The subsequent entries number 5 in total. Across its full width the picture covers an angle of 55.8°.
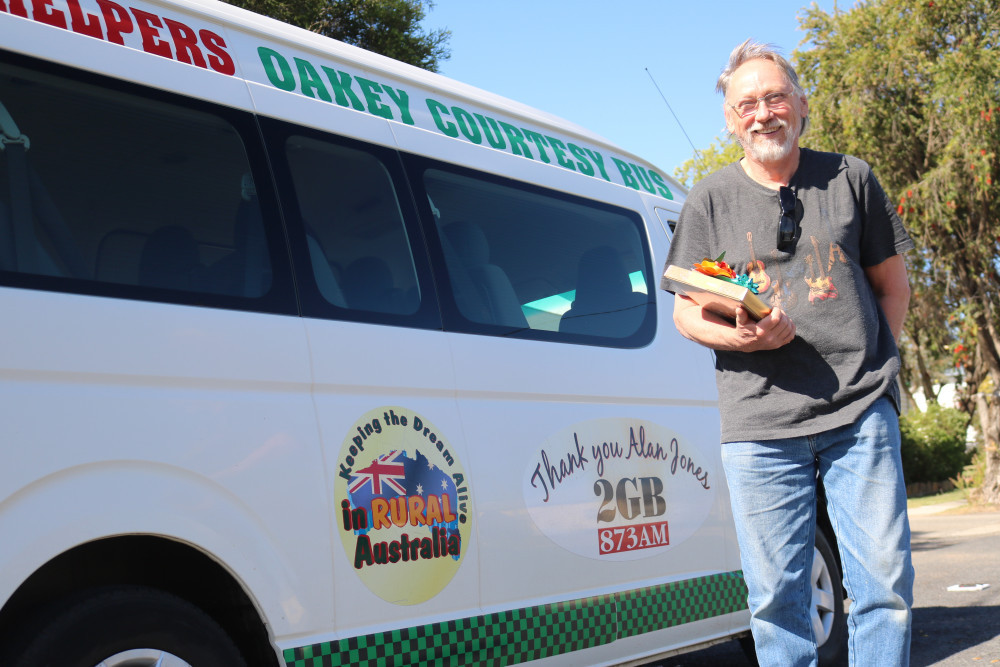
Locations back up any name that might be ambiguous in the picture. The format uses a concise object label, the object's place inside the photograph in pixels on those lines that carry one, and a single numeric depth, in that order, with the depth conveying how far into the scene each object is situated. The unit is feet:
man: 7.48
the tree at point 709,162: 79.52
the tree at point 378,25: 32.71
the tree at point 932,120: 40.78
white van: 6.90
